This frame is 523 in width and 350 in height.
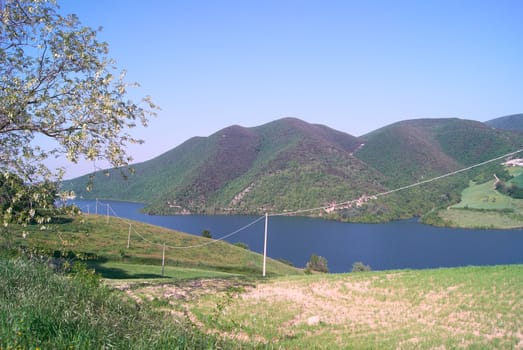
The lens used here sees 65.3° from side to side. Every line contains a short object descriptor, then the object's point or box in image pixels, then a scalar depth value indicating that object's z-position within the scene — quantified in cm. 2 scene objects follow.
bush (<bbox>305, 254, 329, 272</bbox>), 5599
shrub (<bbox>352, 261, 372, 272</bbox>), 5669
